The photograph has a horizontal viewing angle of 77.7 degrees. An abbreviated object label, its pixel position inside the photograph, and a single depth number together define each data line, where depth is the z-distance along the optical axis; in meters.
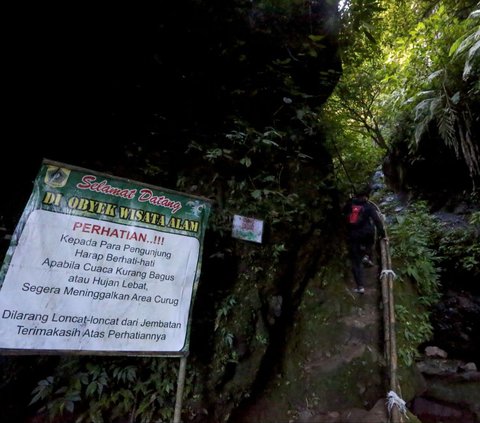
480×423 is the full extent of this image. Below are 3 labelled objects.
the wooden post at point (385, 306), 4.47
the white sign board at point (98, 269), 2.44
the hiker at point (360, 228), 5.64
